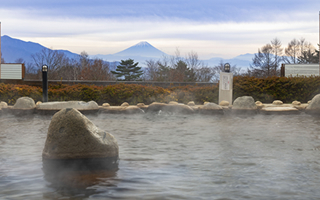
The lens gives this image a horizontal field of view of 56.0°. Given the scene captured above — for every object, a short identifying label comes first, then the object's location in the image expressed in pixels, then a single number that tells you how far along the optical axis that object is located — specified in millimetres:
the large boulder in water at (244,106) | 10867
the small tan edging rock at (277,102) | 12117
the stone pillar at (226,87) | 11977
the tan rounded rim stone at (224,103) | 11563
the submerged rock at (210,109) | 10781
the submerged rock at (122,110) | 11047
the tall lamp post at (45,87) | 11891
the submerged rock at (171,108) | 10820
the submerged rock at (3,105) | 11568
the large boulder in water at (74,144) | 4676
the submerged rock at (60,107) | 10525
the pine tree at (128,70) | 43709
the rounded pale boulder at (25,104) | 11023
